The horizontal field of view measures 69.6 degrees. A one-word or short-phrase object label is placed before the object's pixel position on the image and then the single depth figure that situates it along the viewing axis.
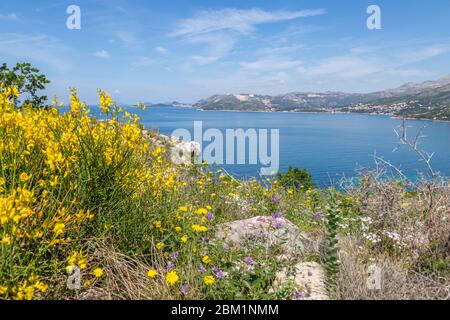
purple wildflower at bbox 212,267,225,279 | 2.78
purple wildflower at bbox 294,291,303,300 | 2.67
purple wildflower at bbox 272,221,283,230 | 3.87
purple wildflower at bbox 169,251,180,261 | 3.04
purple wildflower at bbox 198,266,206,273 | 2.86
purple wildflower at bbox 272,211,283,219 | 4.09
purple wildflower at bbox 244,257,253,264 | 3.01
